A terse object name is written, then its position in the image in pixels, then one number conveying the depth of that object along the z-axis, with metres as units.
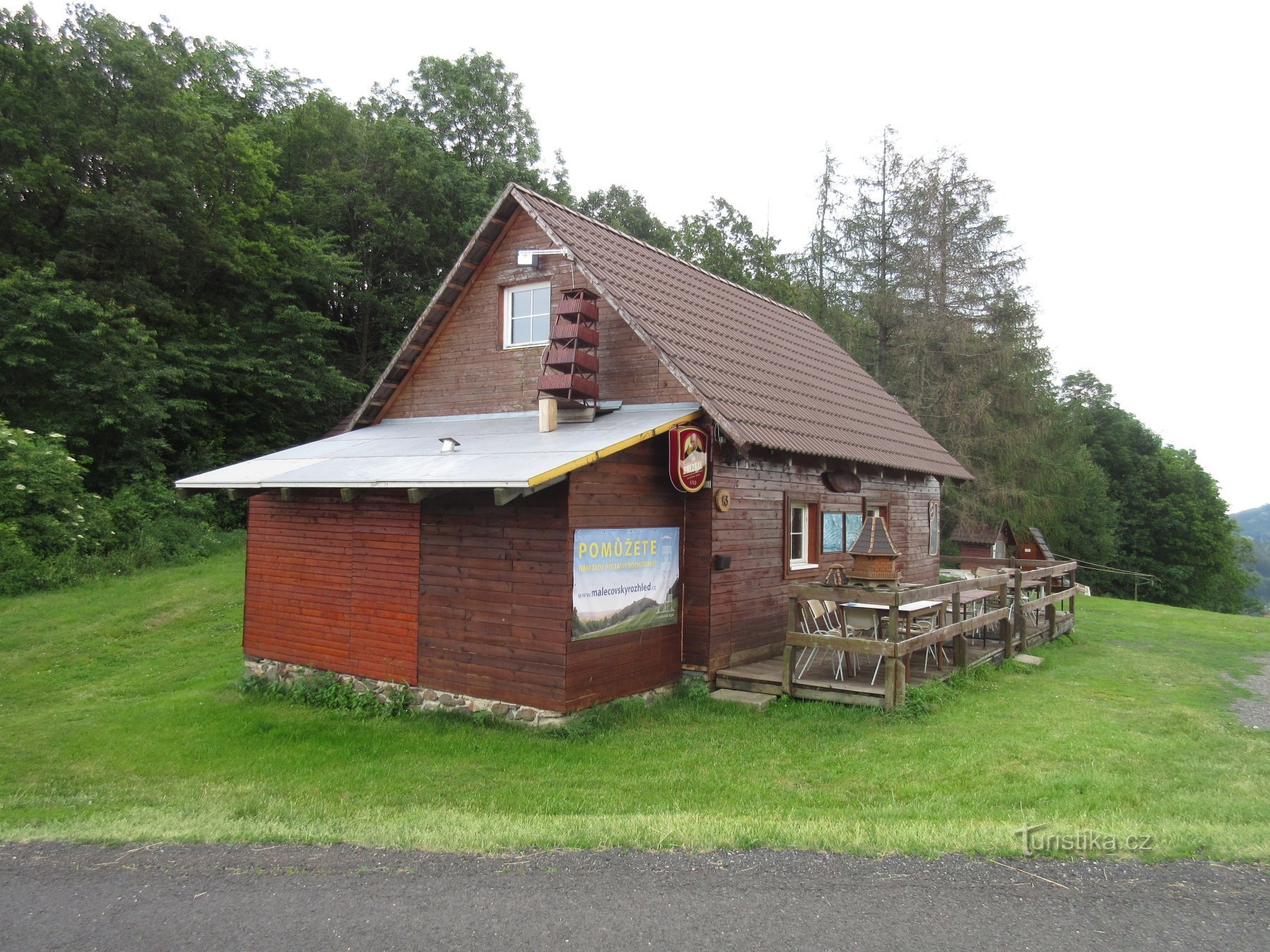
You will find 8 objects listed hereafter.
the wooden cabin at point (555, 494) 8.88
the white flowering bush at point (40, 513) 16.16
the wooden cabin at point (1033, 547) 24.56
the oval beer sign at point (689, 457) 9.41
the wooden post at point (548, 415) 10.26
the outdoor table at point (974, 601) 11.67
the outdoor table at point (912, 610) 9.62
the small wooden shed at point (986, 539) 24.66
